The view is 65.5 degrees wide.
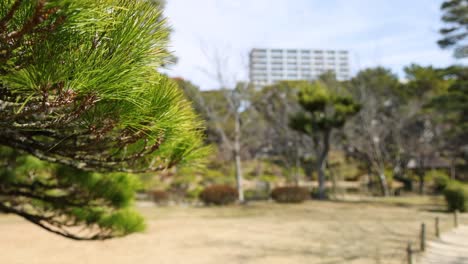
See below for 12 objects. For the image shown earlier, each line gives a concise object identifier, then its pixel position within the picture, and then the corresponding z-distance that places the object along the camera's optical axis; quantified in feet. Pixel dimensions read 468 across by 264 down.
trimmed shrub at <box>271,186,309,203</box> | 47.65
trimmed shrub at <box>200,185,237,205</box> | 47.76
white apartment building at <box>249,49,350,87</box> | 292.51
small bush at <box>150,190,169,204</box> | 51.05
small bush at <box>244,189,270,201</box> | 54.60
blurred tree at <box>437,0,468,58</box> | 43.21
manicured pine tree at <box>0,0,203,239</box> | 3.08
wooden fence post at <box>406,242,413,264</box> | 15.35
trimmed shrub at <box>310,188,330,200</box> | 54.84
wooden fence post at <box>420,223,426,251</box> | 19.25
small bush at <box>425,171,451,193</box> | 61.26
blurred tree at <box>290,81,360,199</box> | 50.88
